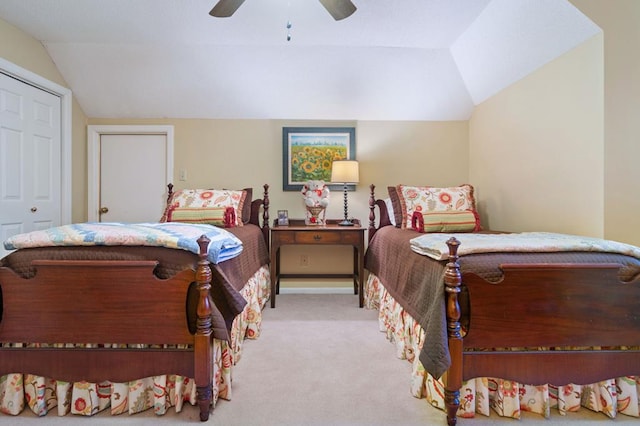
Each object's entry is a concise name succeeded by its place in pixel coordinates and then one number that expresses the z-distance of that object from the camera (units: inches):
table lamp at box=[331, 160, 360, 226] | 125.3
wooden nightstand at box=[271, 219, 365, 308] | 115.9
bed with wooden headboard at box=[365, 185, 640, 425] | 53.2
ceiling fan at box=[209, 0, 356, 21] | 70.7
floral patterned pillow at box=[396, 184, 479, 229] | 112.5
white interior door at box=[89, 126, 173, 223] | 136.4
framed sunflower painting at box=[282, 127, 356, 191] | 136.0
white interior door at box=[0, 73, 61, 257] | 100.6
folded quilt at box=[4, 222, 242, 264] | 56.6
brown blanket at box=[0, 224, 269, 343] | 55.5
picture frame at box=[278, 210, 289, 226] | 128.3
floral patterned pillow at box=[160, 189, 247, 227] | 114.6
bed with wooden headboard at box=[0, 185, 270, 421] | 54.0
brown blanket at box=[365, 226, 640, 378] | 52.5
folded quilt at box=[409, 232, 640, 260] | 56.9
